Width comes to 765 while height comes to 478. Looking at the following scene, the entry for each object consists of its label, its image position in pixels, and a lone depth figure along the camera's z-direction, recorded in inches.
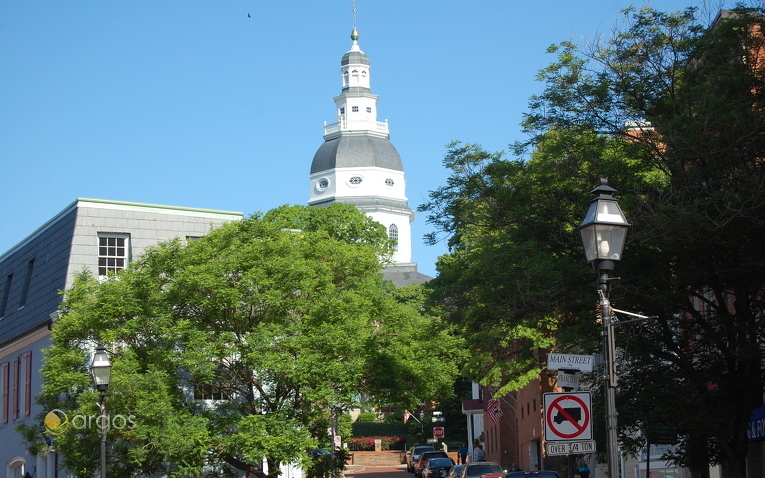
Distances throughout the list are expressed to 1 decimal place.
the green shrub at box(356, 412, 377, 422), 3396.4
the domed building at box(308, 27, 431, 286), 5152.6
